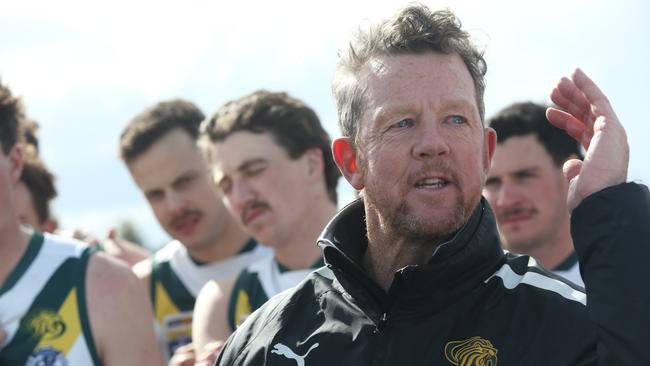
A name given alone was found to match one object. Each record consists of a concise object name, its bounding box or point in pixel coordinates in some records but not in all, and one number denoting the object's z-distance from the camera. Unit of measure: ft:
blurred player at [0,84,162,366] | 14.46
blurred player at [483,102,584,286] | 20.21
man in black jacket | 8.65
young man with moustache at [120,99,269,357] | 20.54
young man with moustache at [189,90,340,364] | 16.99
